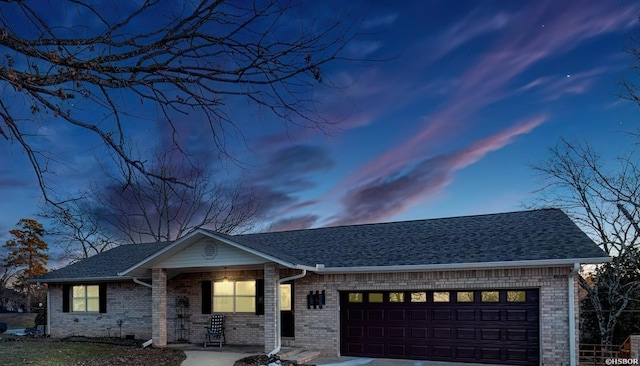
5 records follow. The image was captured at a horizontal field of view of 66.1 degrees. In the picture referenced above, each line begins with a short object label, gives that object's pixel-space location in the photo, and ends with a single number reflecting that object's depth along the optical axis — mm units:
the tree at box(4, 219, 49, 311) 34531
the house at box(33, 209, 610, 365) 11547
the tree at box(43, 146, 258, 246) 28078
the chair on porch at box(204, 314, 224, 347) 14789
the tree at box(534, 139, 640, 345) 17094
